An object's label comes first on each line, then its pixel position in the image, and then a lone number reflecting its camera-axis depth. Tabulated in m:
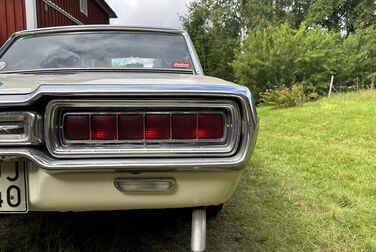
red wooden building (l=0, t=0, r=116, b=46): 10.72
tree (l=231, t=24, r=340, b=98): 21.83
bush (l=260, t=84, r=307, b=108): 15.91
